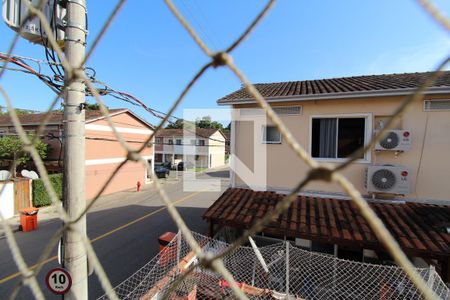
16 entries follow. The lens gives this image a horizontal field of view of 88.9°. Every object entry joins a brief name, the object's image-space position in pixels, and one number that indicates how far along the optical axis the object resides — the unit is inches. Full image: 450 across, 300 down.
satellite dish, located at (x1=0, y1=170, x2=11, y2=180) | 437.1
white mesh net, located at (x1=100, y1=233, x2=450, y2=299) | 171.9
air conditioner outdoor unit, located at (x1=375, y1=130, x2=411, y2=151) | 222.5
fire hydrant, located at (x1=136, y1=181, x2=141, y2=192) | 752.2
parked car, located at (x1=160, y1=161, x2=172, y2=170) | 1215.2
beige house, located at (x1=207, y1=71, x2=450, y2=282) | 196.7
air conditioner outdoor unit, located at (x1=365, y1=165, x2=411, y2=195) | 222.7
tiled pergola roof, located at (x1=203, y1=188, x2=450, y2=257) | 177.0
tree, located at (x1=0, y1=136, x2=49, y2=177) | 583.8
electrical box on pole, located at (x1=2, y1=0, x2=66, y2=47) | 88.1
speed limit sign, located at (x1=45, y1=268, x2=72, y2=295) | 82.6
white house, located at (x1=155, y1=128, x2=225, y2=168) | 1366.9
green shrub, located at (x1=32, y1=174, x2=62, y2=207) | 511.8
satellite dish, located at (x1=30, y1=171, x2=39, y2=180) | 514.2
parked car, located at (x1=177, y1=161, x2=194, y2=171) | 1277.4
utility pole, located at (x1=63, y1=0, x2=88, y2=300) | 83.0
